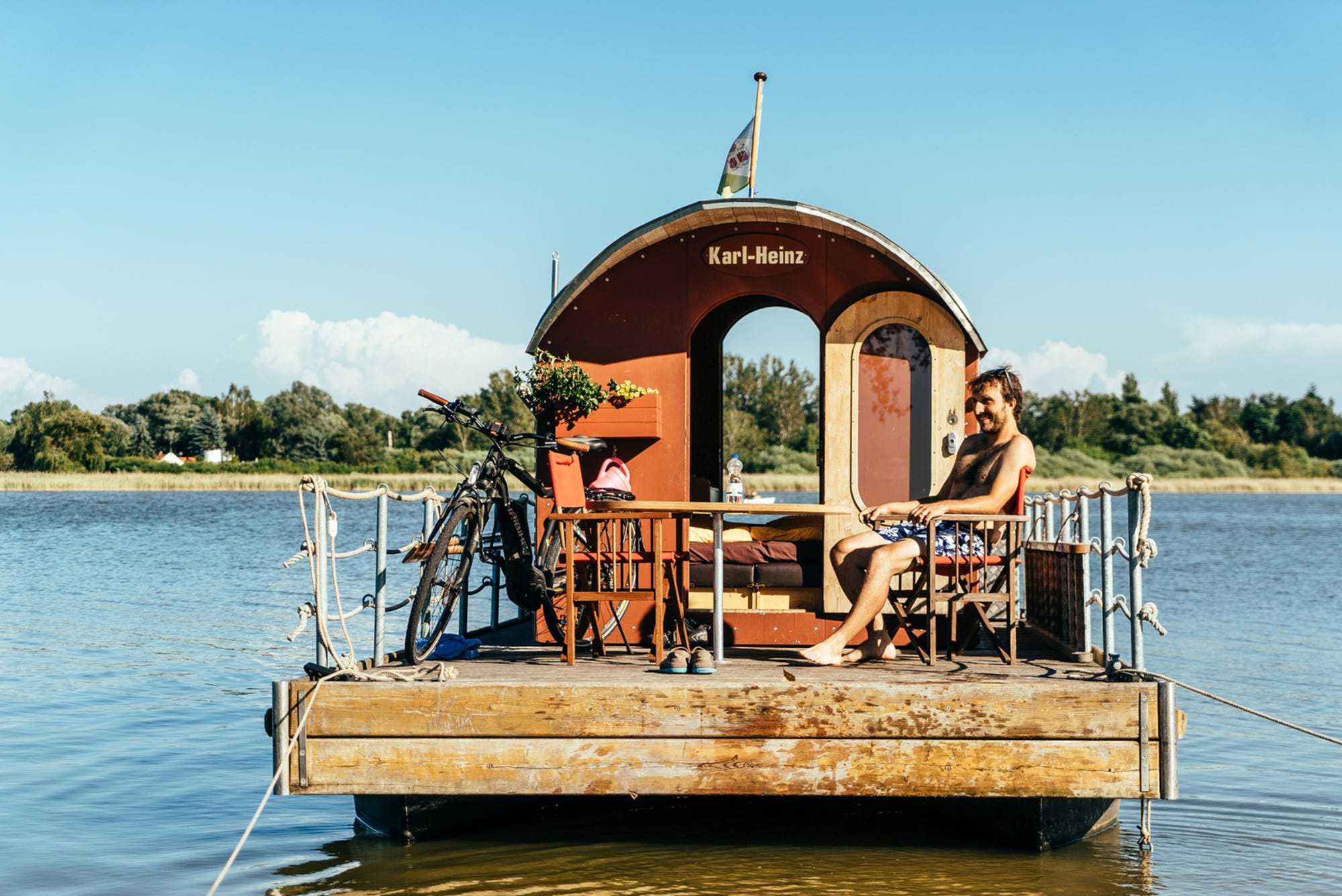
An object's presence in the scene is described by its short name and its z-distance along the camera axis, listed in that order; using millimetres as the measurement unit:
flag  9281
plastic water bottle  9258
